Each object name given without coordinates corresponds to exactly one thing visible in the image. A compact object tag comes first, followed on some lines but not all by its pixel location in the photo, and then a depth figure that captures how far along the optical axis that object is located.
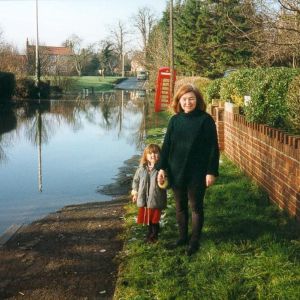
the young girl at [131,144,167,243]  5.49
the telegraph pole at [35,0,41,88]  47.74
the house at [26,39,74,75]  59.96
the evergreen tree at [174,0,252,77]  37.88
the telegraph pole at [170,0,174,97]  29.81
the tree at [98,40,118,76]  108.12
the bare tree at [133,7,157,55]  83.44
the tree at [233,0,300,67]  10.45
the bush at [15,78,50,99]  44.25
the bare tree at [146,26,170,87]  49.87
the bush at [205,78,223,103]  15.88
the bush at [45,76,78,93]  54.89
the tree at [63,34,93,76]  97.86
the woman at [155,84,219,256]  4.90
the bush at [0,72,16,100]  37.57
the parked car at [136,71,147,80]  92.94
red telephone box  29.17
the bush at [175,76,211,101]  19.68
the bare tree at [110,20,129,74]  100.75
